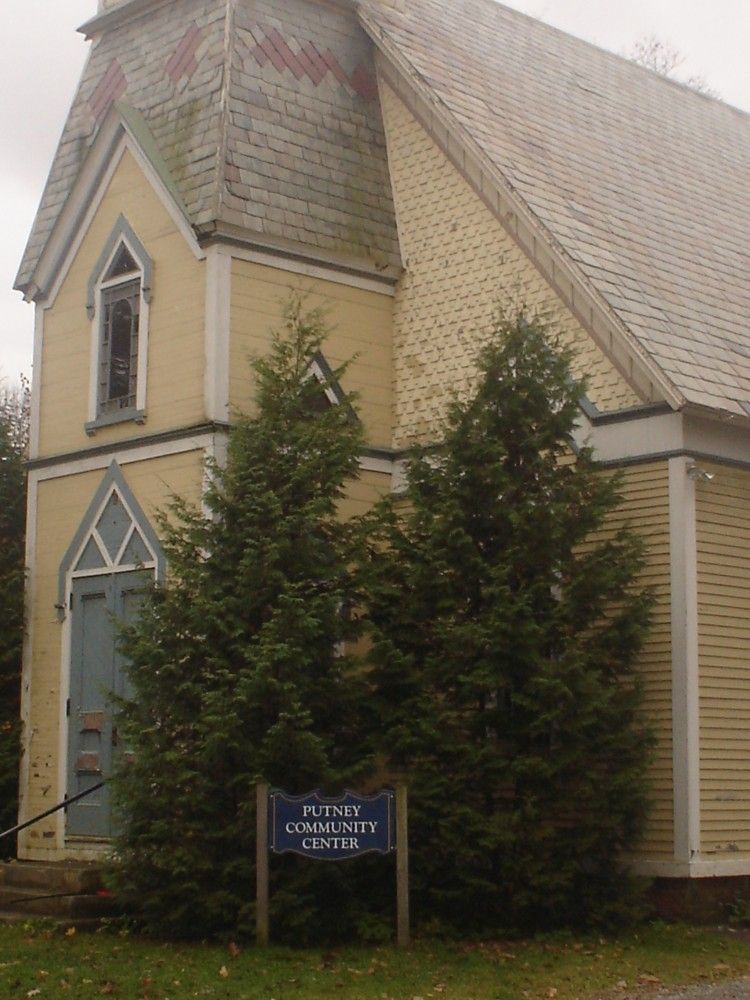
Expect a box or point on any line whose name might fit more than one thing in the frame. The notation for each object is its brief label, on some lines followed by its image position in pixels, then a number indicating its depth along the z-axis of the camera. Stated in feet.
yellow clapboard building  46.73
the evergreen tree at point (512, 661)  41.57
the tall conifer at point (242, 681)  40.60
